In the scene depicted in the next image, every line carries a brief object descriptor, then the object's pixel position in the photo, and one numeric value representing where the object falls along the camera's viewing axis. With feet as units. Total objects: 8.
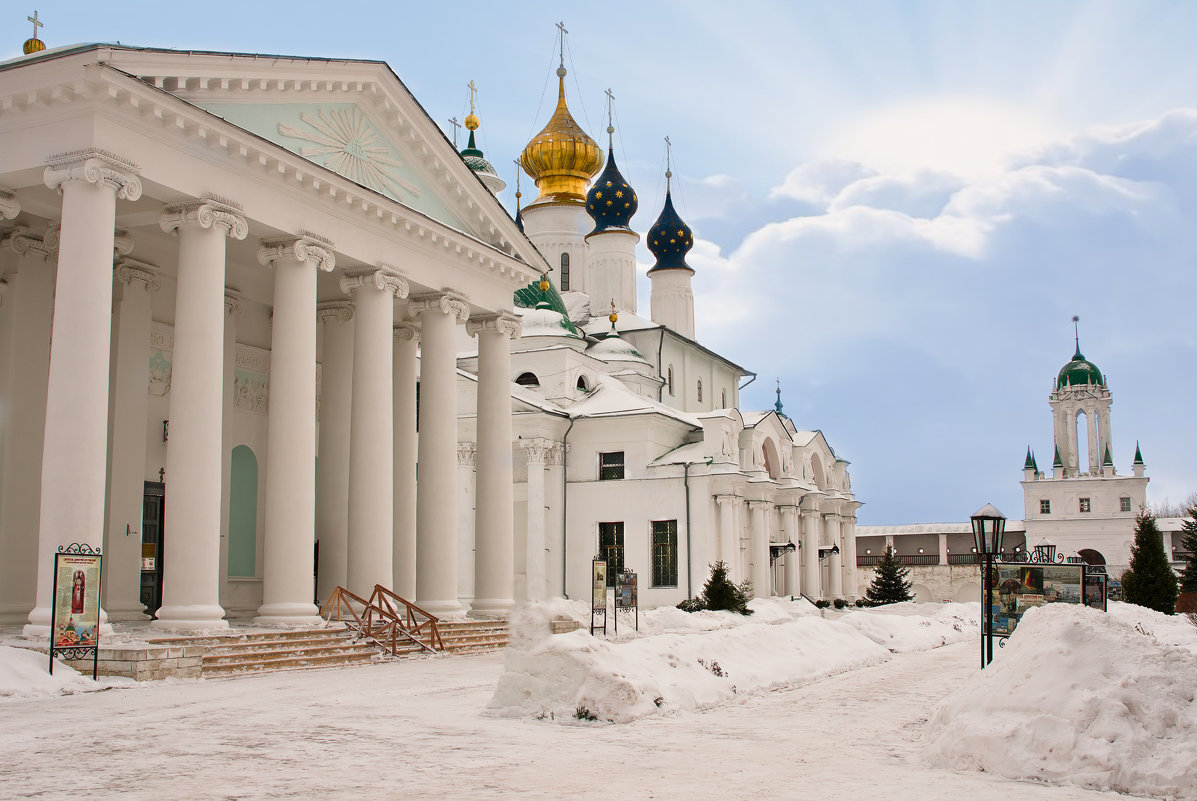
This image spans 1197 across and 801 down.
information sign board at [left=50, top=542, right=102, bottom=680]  46.29
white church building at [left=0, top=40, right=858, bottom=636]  54.34
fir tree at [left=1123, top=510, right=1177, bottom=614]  128.87
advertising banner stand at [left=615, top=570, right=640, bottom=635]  79.92
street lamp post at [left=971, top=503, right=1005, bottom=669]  52.19
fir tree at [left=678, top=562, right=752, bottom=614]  105.60
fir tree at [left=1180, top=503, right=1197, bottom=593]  131.85
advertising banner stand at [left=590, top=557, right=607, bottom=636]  73.15
